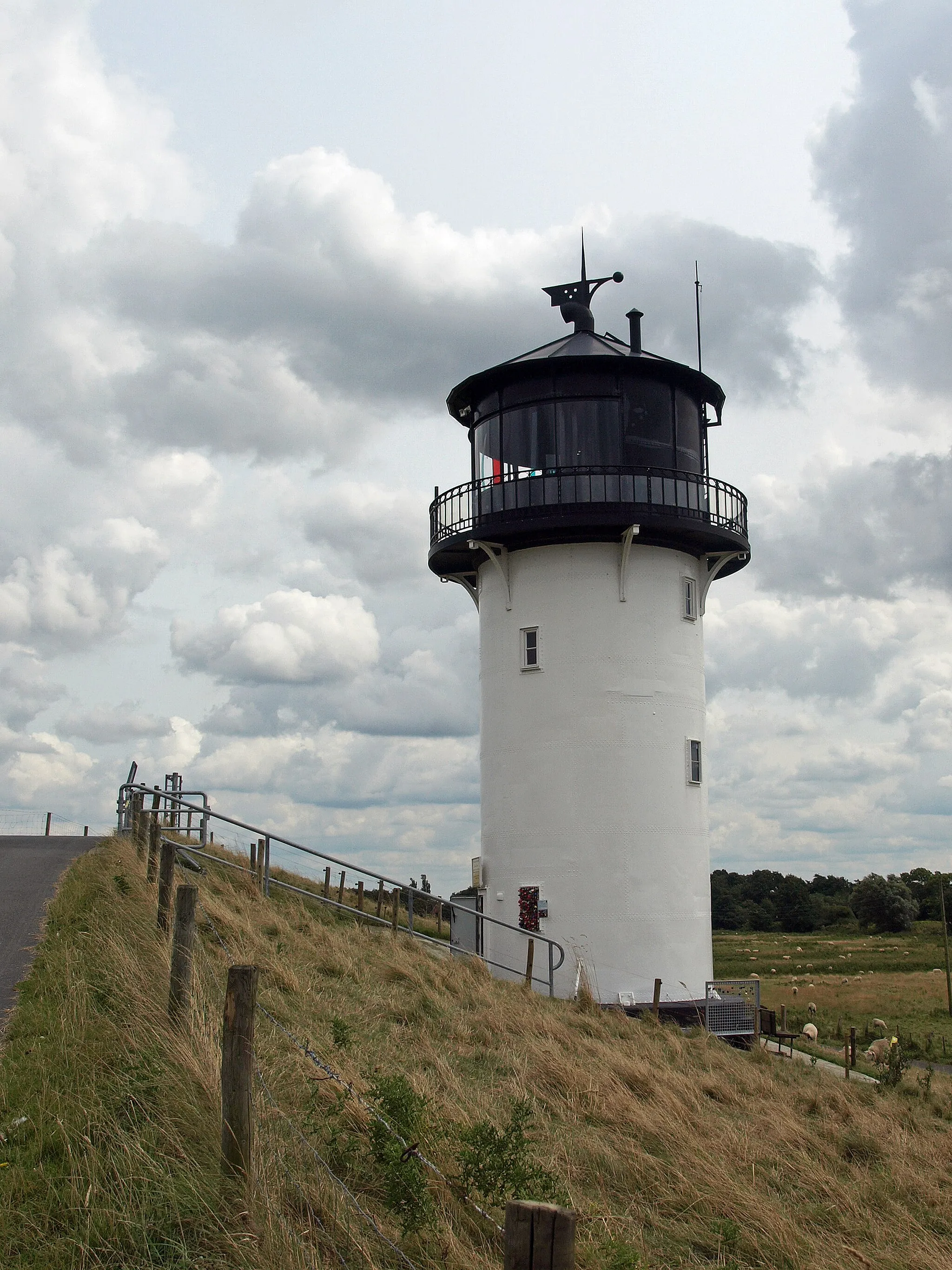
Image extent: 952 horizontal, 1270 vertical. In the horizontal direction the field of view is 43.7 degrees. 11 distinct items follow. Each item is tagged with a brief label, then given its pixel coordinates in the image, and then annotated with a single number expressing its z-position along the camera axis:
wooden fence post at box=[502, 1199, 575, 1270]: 3.78
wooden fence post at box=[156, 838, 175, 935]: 11.95
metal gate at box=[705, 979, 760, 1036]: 21.56
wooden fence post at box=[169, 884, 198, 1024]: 8.49
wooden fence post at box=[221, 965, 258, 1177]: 6.16
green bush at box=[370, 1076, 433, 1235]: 6.52
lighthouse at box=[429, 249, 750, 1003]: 22.50
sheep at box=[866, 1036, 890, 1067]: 24.57
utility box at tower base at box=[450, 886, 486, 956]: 23.70
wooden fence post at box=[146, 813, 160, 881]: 17.95
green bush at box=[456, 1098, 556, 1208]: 6.93
